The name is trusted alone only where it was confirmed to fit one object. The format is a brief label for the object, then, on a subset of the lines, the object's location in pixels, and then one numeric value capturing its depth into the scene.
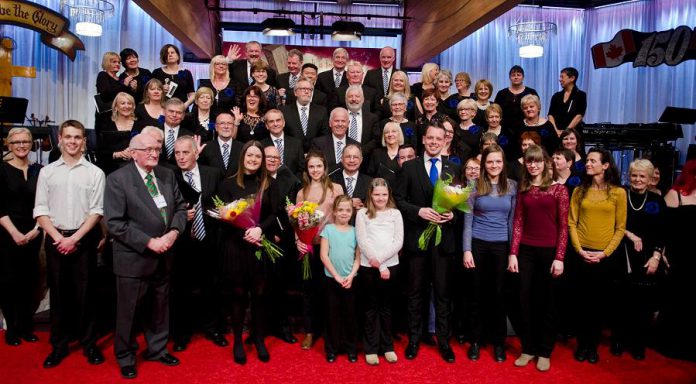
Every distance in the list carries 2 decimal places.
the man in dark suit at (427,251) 4.38
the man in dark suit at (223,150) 4.84
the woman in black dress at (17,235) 4.40
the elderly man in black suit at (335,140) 5.08
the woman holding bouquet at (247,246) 4.20
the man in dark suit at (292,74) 6.60
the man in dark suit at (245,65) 6.48
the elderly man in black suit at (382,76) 6.51
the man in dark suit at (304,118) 5.54
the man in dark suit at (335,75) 6.50
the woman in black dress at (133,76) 6.16
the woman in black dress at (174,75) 6.15
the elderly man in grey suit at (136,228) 3.80
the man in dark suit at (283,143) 5.04
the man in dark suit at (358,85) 6.01
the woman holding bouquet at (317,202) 4.43
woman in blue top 4.32
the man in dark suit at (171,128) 4.82
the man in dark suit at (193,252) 4.34
